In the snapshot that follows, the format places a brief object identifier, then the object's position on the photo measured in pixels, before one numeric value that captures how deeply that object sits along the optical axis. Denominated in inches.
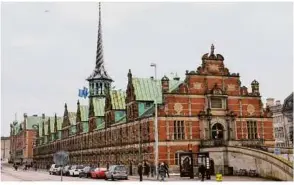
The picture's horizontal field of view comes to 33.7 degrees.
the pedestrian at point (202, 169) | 1617.9
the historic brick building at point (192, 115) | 2295.8
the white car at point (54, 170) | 2592.8
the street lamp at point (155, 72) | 1832.9
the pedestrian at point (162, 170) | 1742.7
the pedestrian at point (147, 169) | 2079.0
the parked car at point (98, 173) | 2054.6
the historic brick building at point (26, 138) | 5723.4
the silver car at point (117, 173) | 1860.5
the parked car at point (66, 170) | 2479.1
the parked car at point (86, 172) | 2204.2
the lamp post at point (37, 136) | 5406.0
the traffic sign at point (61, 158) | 1505.0
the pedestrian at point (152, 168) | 2118.0
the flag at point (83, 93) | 3767.2
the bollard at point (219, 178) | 1541.6
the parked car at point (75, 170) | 2347.4
